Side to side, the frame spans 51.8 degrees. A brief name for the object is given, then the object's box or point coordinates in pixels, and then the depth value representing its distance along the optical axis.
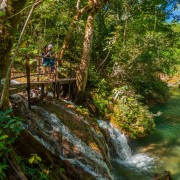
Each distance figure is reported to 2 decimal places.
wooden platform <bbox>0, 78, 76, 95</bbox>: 5.85
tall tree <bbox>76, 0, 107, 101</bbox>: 9.56
